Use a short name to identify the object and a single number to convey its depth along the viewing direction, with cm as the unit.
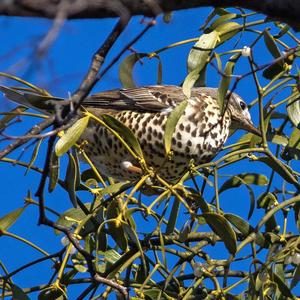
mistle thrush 638
